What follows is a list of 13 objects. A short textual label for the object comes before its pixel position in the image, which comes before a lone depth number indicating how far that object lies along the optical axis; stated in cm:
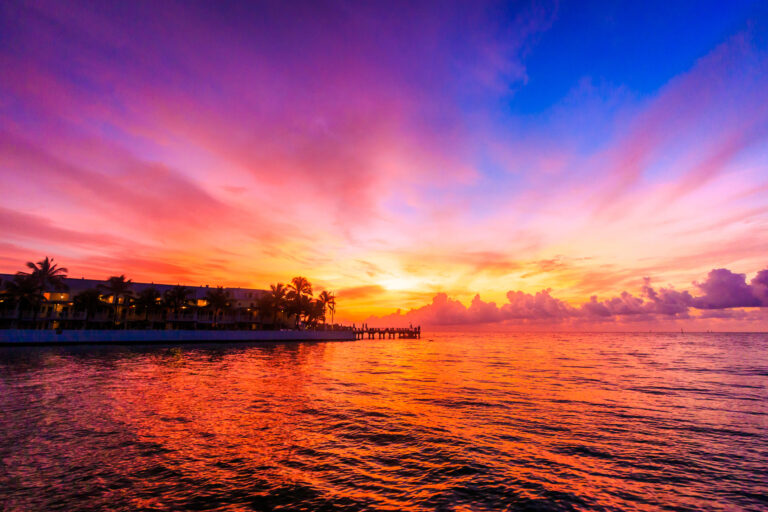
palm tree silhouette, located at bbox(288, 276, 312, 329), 9319
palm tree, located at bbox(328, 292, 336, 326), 10662
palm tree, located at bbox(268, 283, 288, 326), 9162
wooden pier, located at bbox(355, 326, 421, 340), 12019
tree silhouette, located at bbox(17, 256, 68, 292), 6700
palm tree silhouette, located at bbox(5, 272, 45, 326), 6406
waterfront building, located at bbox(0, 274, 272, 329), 7488
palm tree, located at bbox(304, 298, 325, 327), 9588
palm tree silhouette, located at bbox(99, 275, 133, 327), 7588
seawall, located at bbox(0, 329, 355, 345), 5038
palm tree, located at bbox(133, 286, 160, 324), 7856
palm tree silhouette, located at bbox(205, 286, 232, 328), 8431
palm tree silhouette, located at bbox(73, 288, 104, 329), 7562
